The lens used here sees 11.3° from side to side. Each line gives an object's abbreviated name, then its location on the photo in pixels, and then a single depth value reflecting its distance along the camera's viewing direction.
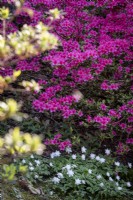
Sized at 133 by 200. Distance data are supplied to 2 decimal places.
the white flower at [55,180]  6.61
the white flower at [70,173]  6.70
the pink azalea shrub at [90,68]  8.13
